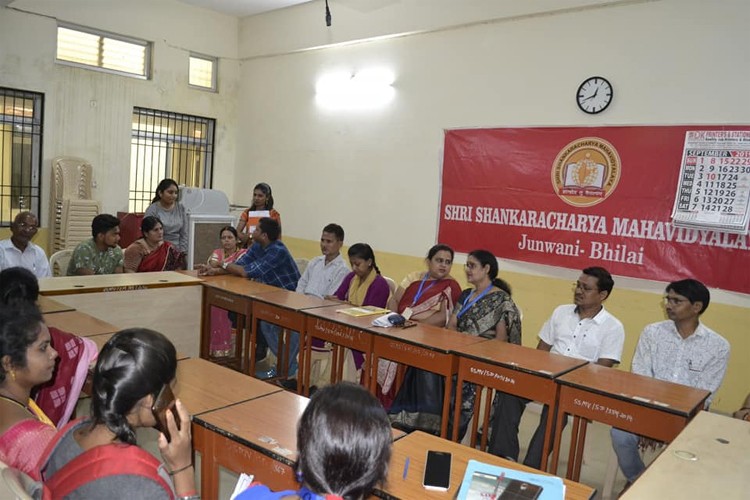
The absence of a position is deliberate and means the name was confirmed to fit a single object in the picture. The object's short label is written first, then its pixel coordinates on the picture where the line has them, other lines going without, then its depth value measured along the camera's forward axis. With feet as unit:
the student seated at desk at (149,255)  15.26
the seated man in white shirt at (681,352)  9.34
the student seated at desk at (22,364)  5.25
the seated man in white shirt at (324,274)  14.26
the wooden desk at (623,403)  7.70
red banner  13.52
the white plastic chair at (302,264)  17.94
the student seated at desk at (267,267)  14.71
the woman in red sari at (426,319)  11.46
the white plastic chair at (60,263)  14.64
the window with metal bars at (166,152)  22.94
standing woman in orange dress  18.35
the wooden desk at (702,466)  5.33
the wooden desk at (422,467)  5.18
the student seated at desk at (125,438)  3.97
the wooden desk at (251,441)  5.78
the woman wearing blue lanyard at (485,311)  11.10
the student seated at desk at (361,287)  13.09
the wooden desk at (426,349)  9.82
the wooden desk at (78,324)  9.12
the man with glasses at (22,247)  13.00
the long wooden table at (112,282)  11.71
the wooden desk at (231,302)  13.29
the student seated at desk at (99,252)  13.67
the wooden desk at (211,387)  6.91
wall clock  14.69
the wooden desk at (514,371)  8.76
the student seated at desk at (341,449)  3.30
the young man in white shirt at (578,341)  10.08
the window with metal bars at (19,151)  19.43
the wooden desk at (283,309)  12.10
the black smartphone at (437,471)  5.23
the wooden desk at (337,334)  10.94
